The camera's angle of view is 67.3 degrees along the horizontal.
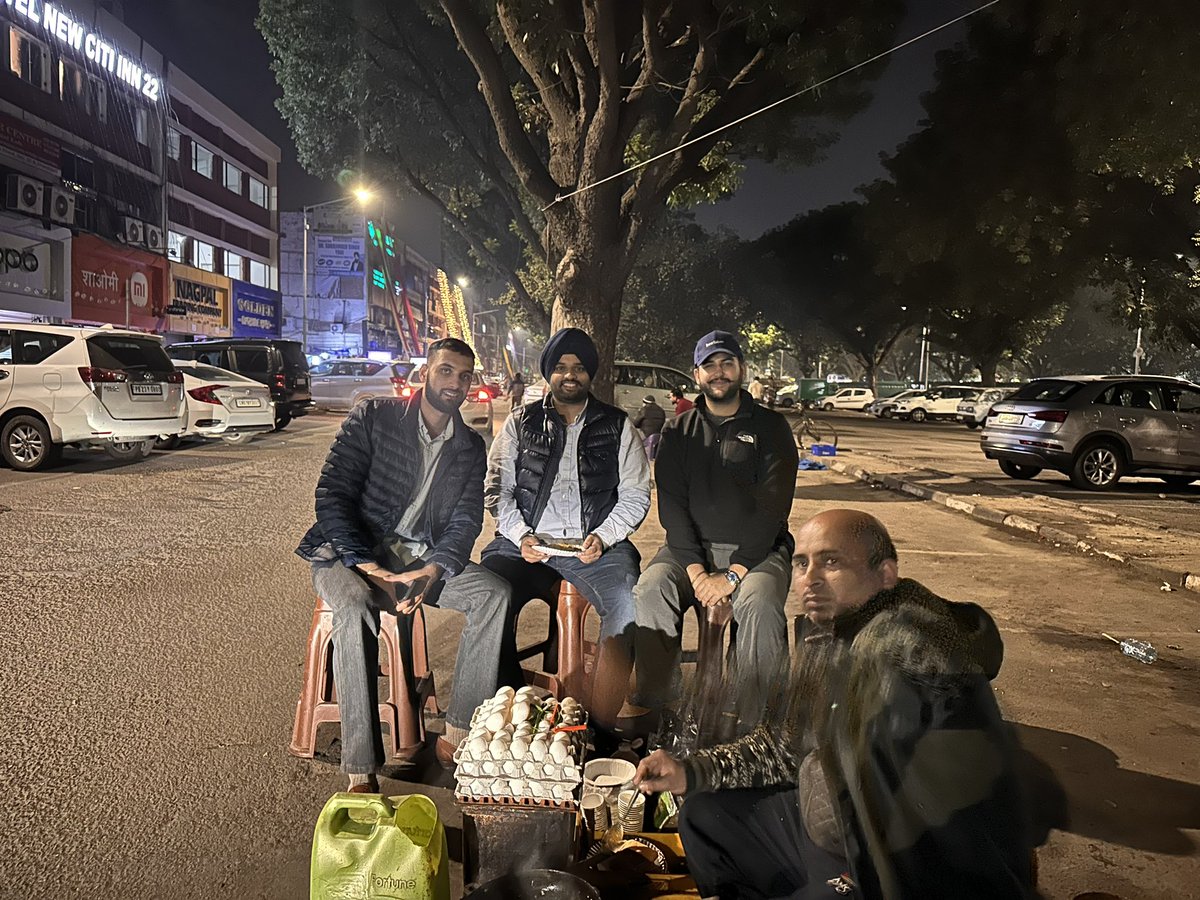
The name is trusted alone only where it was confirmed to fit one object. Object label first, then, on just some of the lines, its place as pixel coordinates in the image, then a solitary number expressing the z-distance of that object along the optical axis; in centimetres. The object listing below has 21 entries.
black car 1973
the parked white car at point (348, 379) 2631
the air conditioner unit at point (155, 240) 3184
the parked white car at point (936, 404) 4128
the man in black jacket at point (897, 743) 182
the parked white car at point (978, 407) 3553
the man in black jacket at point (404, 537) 353
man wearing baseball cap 389
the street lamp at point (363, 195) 2500
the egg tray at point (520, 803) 267
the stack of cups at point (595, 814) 291
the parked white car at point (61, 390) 1202
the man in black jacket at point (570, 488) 421
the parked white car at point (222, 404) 1512
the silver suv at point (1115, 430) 1359
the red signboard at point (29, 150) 2378
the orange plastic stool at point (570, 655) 412
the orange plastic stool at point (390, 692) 371
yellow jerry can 235
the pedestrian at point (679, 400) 1770
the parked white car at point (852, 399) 4800
